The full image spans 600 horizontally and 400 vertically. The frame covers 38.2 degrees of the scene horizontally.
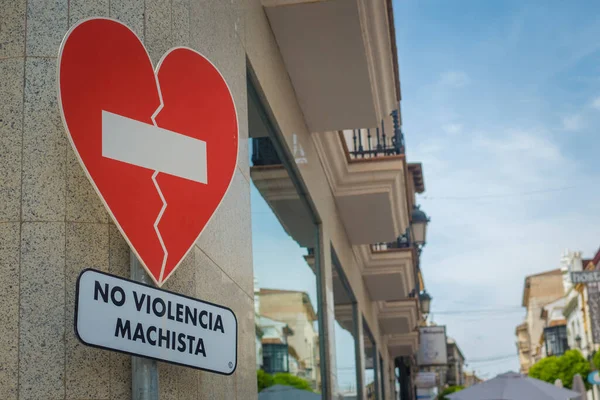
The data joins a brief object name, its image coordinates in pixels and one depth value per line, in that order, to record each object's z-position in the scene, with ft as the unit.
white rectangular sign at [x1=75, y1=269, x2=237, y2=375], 8.39
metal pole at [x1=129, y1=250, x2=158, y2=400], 9.23
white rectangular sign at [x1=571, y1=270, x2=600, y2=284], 115.14
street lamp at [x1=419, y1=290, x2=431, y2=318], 91.66
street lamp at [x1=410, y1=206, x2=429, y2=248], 61.31
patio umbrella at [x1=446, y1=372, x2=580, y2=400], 45.39
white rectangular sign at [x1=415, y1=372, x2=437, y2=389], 146.41
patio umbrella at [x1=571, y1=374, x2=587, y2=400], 63.64
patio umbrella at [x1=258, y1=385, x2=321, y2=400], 20.19
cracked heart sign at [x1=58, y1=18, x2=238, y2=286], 9.09
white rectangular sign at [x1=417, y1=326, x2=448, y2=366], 127.75
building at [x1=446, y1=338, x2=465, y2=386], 346.91
